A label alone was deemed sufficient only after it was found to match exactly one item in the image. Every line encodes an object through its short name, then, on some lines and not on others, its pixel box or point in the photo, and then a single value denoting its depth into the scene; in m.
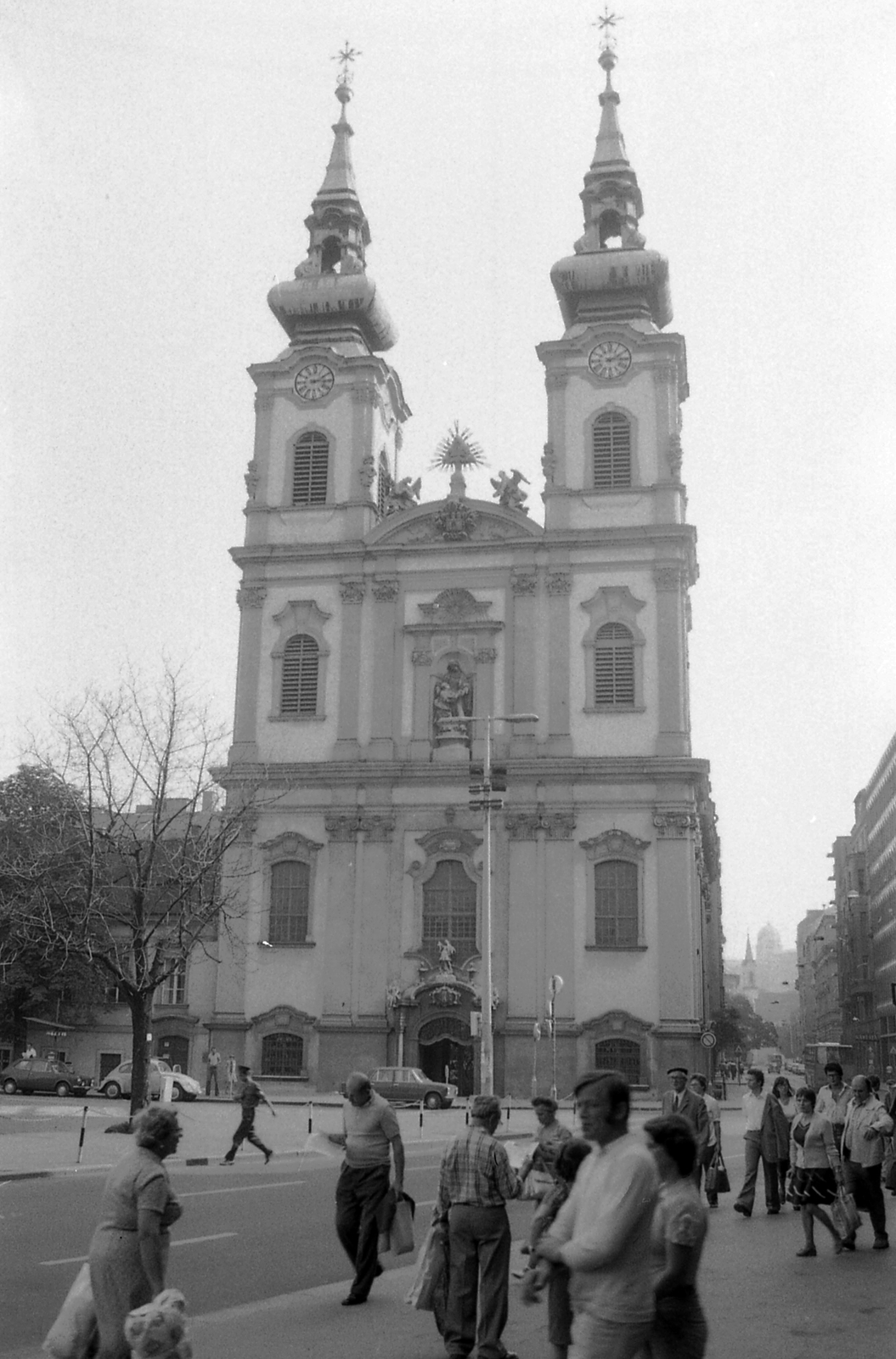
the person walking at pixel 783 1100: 16.41
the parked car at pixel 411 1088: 42.09
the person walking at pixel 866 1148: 13.62
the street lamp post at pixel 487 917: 32.78
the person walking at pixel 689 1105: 15.41
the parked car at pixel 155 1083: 44.06
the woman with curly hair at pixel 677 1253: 6.12
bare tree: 31.70
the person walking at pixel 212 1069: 46.69
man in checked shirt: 8.62
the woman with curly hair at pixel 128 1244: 6.71
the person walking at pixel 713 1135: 16.02
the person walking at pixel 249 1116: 22.36
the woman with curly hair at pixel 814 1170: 12.84
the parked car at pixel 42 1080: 47.16
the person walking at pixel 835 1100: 14.24
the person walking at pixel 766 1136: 15.87
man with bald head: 10.41
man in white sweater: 5.36
